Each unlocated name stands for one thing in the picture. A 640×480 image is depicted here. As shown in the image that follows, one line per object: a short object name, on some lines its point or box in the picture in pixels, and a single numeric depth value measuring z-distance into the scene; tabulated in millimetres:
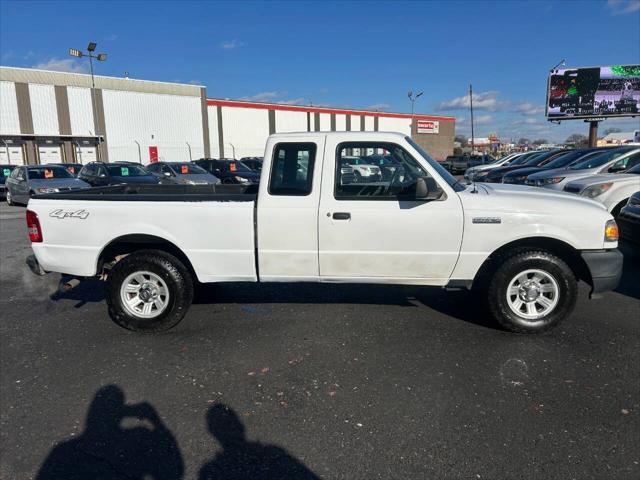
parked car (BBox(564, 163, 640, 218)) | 8031
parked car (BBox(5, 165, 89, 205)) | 15180
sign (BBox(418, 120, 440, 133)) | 70288
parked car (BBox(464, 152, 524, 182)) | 21839
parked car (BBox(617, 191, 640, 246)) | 6398
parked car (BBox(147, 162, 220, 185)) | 18656
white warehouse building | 38031
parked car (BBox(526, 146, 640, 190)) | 10209
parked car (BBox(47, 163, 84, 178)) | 22339
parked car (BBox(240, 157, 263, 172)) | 29500
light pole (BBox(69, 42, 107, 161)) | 30000
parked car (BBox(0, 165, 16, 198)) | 20391
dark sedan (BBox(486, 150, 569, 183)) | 17406
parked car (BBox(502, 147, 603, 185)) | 13062
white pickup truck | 4355
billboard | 29062
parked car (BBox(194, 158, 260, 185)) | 21575
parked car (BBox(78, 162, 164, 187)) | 16859
